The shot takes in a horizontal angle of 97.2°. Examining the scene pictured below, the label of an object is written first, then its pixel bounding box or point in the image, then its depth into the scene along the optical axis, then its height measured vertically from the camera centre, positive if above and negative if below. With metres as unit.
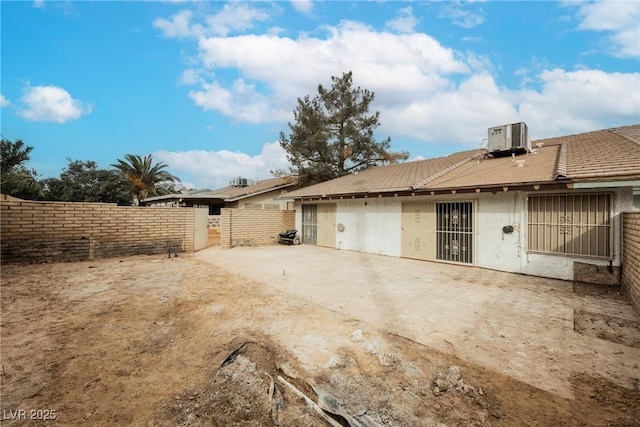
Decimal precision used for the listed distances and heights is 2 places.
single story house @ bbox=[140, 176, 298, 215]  19.42 +1.06
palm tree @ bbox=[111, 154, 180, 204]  24.66 +3.64
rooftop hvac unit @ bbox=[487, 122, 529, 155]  10.59 +2.85
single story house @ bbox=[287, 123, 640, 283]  6.50 +0.22
